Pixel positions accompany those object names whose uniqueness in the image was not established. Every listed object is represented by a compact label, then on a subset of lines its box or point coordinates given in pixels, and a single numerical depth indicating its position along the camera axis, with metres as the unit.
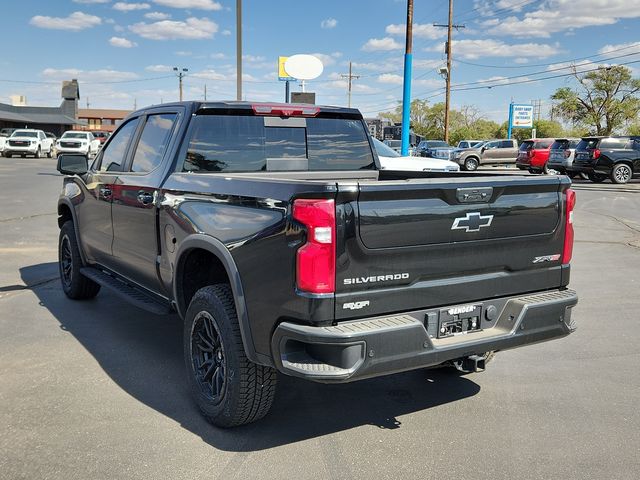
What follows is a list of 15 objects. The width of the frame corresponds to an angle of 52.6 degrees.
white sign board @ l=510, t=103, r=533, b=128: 57.57
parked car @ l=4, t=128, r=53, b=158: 41.72
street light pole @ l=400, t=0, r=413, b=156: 20.02
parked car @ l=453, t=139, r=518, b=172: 37.72
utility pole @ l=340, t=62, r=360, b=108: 85.94
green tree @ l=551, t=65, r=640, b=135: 61.06
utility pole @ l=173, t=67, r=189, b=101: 69.31
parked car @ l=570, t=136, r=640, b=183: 23.73
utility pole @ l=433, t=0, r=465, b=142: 42.65
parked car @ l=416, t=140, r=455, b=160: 36.25
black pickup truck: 3.13
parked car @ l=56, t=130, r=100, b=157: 38.78
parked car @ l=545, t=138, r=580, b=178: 25.25
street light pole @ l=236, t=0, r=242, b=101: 16.12
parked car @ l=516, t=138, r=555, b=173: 30.39
